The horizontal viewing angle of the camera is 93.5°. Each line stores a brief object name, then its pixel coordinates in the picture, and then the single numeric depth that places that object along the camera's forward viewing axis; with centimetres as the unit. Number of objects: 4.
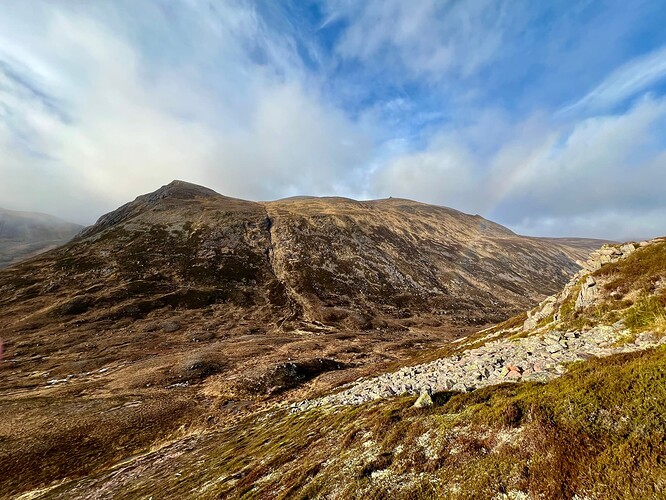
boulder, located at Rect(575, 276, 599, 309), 2678
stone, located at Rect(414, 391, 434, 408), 1674
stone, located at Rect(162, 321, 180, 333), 8928
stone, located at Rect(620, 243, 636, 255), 2965
